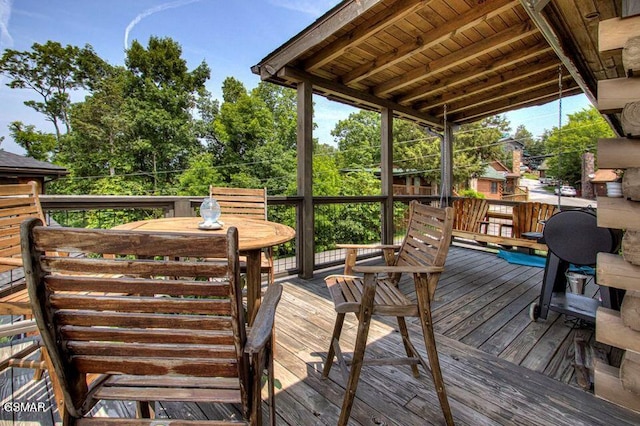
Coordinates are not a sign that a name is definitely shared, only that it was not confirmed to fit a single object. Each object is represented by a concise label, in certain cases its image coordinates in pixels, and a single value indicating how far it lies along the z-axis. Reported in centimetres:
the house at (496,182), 2343
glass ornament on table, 194
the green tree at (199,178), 1744
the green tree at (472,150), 2116
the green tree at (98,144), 1761
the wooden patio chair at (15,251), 135
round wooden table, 158
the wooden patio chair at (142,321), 73
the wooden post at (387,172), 466
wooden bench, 421
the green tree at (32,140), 1839
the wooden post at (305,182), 368
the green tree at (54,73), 1920
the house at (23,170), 705
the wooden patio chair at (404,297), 137
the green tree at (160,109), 1752
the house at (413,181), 2083
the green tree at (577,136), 2241
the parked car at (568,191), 2594
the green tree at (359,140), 2369
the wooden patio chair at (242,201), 277
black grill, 216
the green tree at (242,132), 1788
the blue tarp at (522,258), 445
